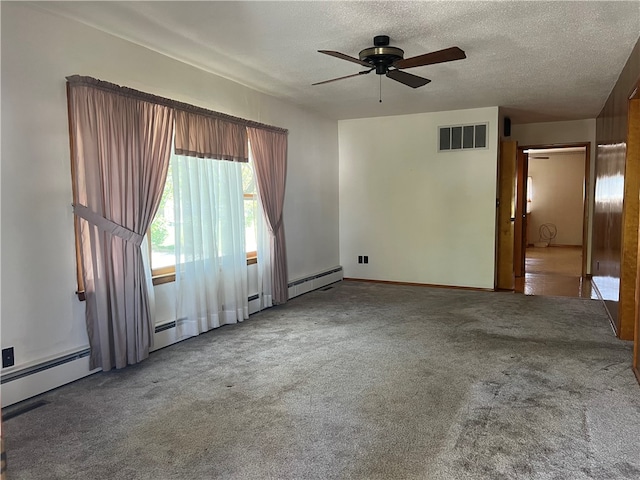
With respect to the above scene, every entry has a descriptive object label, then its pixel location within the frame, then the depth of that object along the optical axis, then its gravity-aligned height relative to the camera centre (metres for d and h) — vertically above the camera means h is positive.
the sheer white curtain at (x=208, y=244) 4.14 -0.37
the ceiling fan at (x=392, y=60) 3.28 +1.07
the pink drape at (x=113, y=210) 3.27 -0.02
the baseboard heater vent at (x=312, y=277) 6.01 -1.04
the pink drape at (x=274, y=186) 5.09 +0.21
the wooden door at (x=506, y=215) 6.42 -0.23
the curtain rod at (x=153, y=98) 3.23 +0.88
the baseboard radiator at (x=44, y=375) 2.91 -1.13
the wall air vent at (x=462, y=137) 6.27 +0.87
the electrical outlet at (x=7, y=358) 2.87 -0.94
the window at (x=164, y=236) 3.96 -0.26
